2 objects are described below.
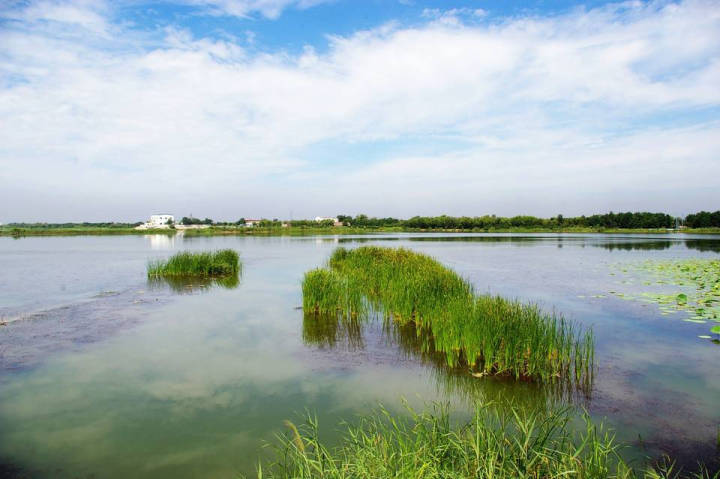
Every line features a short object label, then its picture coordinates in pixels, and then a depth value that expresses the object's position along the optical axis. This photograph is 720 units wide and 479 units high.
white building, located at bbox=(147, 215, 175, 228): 129.62
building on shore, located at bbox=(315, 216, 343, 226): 113.66
